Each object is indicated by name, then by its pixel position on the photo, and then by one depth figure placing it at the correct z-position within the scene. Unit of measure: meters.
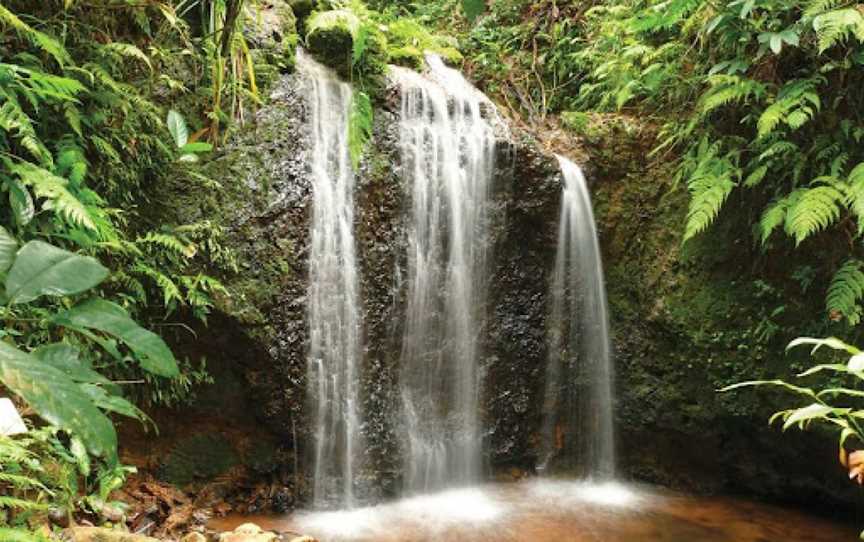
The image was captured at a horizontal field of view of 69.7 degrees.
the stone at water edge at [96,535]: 2.04
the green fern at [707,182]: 4.47
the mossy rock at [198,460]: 3.72
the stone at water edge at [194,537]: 2.75
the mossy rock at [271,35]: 4.52
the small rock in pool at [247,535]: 2.84
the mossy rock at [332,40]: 4.88
